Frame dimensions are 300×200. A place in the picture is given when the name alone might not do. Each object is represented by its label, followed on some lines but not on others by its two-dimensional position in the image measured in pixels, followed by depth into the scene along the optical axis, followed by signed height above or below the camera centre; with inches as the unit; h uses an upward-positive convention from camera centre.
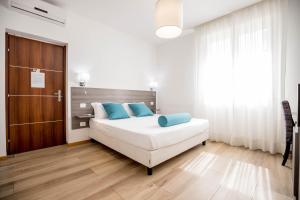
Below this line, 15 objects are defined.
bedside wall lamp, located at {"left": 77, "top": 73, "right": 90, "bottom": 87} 118.8 +18.2
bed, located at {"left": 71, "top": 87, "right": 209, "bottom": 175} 71.8 -21.3
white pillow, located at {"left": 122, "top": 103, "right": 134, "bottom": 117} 140.4 -11.8
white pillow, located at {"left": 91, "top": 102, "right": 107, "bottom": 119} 122.0 -11.3
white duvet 71.1 -20.1
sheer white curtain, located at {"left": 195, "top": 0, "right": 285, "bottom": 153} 97.3 +19.2
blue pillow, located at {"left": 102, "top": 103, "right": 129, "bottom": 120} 117.2 -11.0
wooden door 95.7 +2.0
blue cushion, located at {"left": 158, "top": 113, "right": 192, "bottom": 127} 85.0 -13.8
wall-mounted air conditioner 89.2 +63.4
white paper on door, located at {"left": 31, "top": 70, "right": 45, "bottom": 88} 103.9 +15.1
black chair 75.7 -13.6
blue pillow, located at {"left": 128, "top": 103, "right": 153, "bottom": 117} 134.8 -11.4
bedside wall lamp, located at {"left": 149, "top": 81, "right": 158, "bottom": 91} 180.1 +18.4
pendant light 70.1 +44.7
